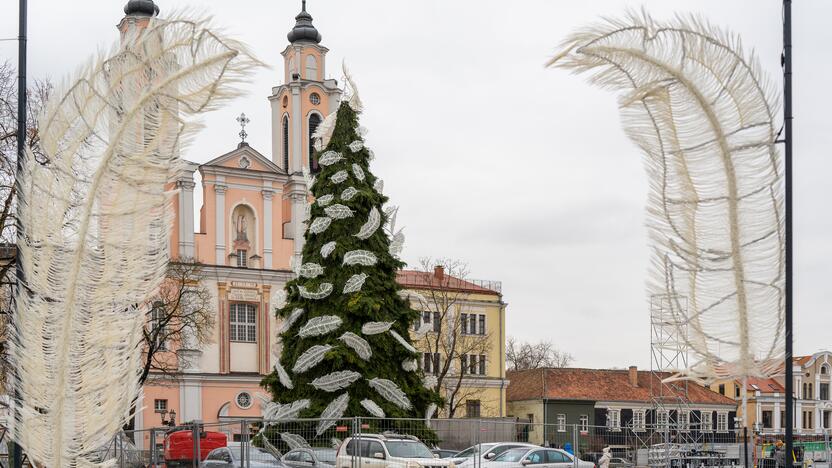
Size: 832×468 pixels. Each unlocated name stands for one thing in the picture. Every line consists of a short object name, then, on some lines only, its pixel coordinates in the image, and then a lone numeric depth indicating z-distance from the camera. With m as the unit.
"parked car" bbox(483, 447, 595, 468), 23.42
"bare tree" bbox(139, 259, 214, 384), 40.06
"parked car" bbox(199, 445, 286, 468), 19.23
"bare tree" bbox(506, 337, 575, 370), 93.94
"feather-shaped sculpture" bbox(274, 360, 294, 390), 23.81
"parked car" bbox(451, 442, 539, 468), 22.42
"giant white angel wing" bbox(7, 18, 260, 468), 8.22
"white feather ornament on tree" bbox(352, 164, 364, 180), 25.05
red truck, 21.70
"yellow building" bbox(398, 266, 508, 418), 59.91
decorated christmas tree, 23.52
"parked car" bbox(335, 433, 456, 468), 18.77
